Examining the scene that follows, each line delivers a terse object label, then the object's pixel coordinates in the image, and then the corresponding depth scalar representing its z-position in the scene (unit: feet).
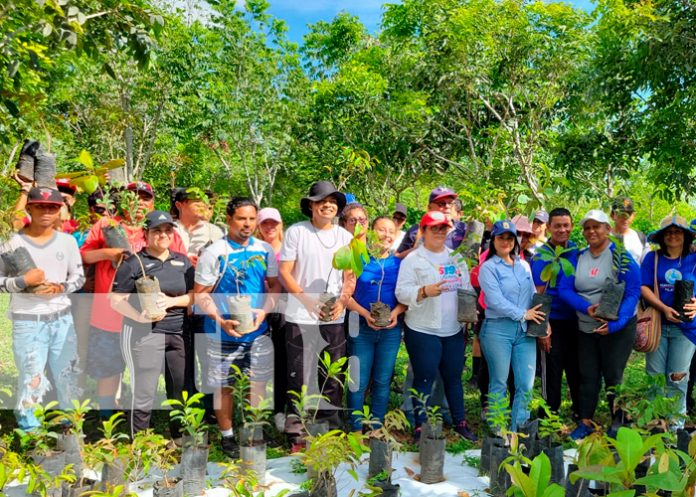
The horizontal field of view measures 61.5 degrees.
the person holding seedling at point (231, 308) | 11.60
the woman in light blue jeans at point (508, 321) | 12.11
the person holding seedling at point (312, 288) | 12.09
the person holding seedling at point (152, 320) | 11.49
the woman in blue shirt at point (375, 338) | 12.58
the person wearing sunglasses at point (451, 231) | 14.73
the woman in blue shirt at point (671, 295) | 12.73
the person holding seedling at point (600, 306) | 12.04
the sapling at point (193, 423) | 9.46
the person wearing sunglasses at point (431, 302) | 12.28
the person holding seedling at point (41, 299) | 10.96
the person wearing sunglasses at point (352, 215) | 13.66
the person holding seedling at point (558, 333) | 13.17
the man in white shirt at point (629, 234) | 14.06
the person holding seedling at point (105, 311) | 11.78
